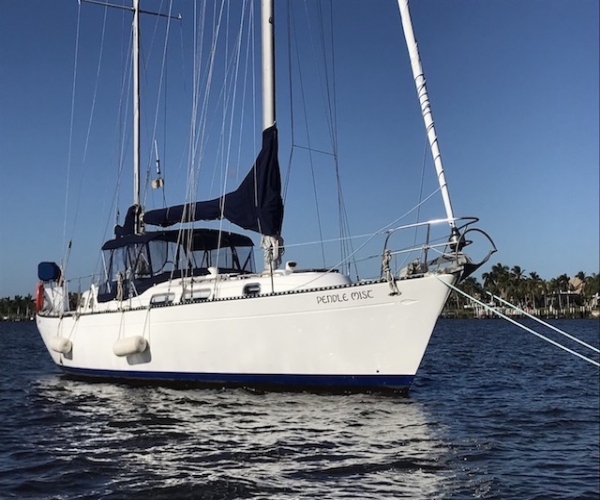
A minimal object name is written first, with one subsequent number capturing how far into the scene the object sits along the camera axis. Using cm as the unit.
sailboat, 1138
